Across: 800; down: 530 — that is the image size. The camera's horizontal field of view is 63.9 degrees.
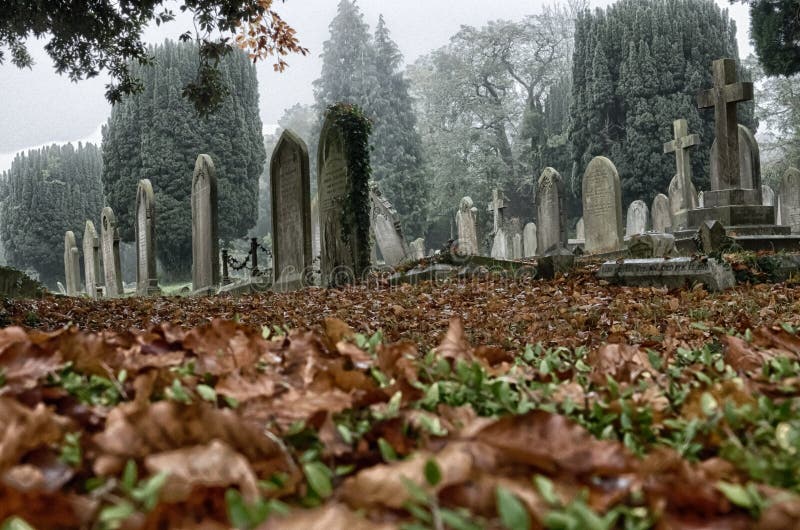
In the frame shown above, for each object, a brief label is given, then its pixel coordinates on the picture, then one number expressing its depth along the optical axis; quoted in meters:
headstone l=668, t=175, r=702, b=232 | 13.68
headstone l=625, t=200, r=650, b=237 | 22.84
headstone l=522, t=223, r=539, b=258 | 25.27
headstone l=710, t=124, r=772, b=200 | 14.64
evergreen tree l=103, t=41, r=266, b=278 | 29.78
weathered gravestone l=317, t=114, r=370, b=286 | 10.52
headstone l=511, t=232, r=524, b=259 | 25.50
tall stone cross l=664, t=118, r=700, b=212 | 16.02
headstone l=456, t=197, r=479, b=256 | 23.66
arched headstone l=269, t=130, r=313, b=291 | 11.62
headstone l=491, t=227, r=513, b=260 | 23.97
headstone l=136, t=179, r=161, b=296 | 16.38
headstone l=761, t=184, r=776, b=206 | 22.78
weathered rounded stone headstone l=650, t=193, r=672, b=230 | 21.61
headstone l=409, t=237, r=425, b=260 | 25.69
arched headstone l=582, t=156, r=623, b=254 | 15.77
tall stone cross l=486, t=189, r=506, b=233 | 24.50
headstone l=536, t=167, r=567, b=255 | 15.99
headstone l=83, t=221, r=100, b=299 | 22.62
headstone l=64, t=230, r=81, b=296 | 25.61
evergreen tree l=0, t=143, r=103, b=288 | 38.22
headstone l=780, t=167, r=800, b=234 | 20.31
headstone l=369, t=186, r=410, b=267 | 16.86
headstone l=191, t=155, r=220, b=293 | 14.02
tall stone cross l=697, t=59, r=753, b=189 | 11.38
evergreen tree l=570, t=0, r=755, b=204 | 29.06
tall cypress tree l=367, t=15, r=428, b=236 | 39.94
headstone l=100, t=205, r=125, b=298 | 19.66
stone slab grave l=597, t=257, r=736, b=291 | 6.94
